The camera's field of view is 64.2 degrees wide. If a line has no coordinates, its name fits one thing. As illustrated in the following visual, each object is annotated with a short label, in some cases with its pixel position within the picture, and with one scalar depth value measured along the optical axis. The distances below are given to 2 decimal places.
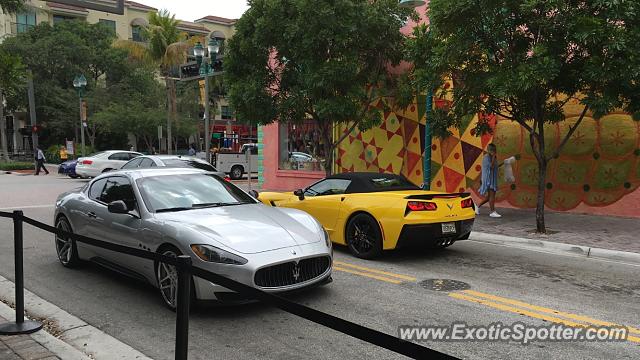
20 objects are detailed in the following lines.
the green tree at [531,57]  8.20
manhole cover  6.10
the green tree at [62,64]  43.00
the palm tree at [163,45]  29.91
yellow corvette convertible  7.28
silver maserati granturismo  4.80
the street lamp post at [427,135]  11.33
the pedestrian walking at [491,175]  12.34
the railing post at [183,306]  2.89
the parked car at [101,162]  24.08
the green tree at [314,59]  12.38
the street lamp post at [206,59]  18.03
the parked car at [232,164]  26.70
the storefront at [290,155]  18.23
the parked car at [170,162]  15.41
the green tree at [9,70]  8.32
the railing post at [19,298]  4.32
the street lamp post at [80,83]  30.80
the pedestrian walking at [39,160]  29.11
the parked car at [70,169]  26.08
